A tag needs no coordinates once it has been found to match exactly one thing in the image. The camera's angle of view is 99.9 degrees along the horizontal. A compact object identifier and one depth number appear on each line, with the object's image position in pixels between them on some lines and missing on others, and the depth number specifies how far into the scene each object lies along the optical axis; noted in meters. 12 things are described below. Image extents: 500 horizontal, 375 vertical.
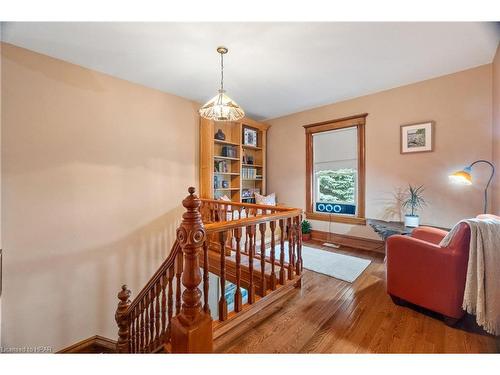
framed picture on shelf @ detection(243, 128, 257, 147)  4.53
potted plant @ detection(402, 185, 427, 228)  3.09
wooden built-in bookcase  3.85
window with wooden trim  3.71
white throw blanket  1.45
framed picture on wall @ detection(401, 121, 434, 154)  3.02
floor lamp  2.33
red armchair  1.58
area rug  2.64
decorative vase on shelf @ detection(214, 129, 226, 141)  4.13
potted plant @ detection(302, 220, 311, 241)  4.23
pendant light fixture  2.23
